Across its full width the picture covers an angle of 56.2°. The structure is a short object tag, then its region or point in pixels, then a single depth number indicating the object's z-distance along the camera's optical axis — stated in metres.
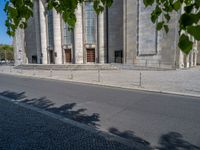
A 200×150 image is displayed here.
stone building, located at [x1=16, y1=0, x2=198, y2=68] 26.77
